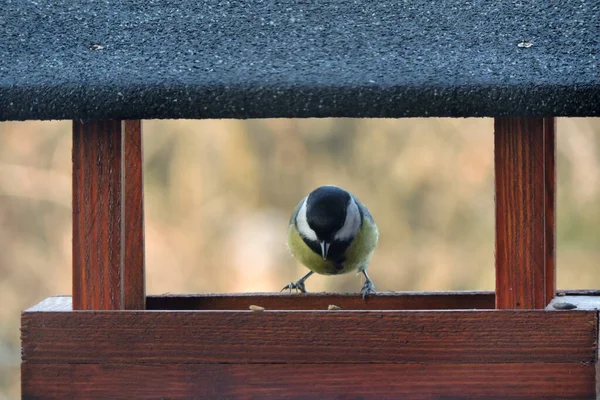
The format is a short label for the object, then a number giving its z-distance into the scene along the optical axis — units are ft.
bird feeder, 13.39
